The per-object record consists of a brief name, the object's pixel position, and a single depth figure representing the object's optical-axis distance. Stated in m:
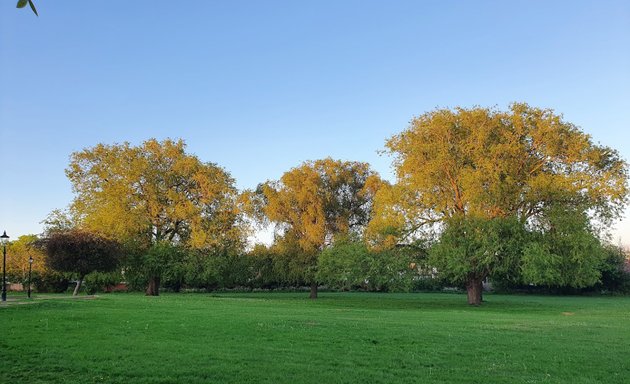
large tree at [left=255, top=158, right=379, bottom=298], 50.47
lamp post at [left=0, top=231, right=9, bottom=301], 30.47
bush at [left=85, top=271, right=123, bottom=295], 49.82
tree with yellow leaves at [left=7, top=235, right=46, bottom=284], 57.56
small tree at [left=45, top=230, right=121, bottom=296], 41.22
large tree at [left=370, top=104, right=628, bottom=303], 34.16
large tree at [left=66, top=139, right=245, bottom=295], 46.56
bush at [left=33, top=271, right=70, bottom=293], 58.59
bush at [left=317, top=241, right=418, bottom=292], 36.44
